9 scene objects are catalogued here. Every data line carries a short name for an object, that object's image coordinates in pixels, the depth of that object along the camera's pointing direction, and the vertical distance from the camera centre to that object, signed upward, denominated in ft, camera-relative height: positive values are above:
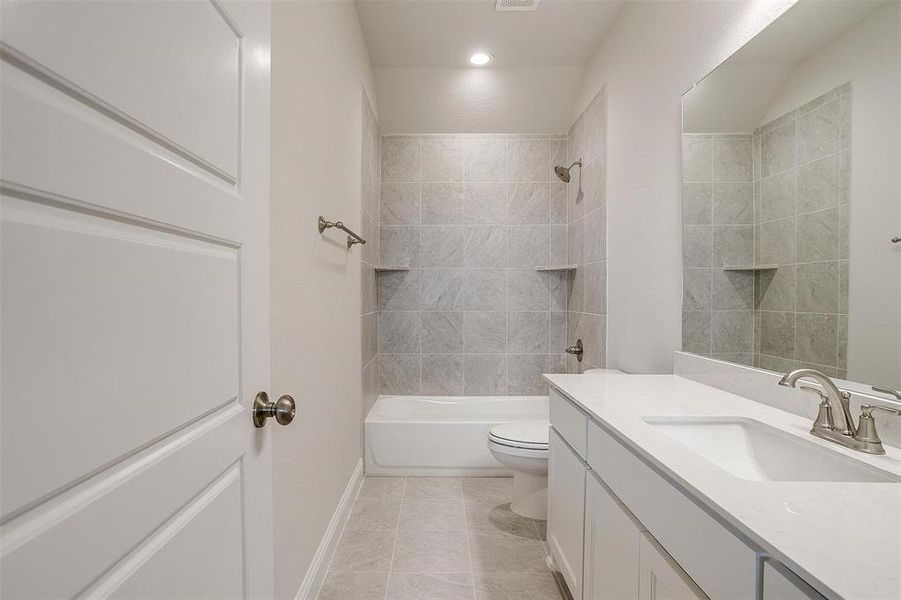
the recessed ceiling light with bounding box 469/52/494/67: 9.36 +5.12
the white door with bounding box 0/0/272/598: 1.17 -0.02
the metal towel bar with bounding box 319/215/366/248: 5.67 +0.95
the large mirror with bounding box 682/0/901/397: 3.35 +0.98
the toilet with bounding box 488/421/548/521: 7.01 -2.59
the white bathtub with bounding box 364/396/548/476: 9.11 -3.08
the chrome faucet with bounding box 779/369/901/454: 3.04 -0.87
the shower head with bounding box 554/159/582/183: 9.99 +2.88
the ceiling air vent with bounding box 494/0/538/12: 7.59 +5.07
